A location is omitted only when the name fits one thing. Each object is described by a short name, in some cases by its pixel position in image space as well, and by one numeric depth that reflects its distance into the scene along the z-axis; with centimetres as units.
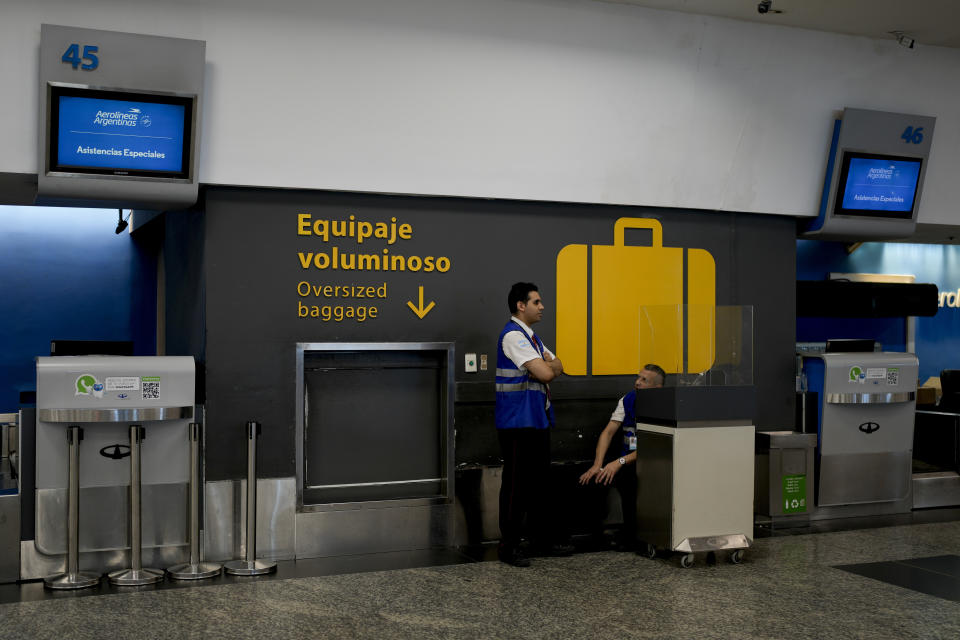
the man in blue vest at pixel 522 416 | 560
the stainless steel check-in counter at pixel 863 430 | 703
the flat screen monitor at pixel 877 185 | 706
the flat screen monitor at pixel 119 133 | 514
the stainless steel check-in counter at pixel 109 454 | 514
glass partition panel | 581
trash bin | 681
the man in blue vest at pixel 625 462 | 593
